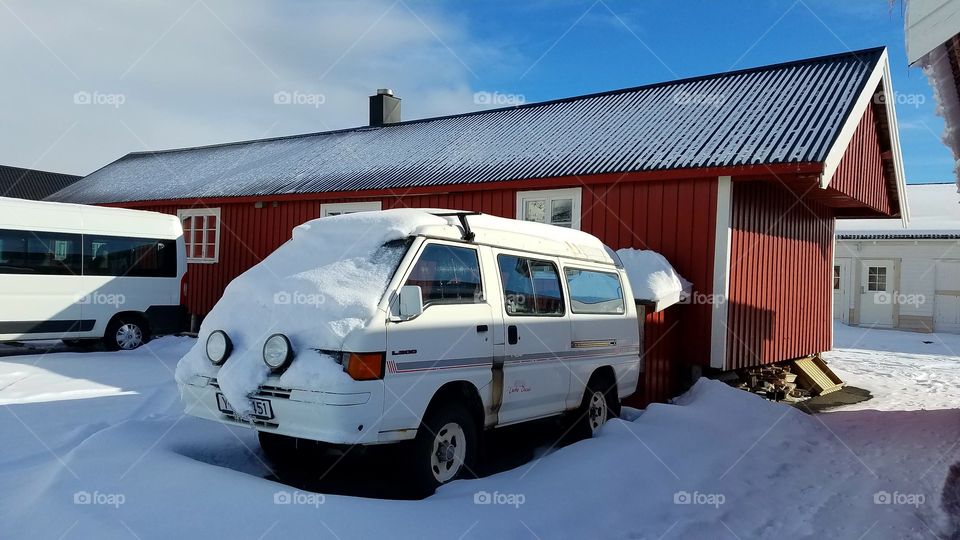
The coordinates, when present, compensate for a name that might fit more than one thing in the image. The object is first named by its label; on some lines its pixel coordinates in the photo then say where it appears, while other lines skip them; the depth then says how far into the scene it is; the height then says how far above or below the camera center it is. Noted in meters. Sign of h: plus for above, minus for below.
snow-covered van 4.71 -0.56
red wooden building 10.54 +1.47
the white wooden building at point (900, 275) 22.88 -0.04
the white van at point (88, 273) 10.59 -0.24
